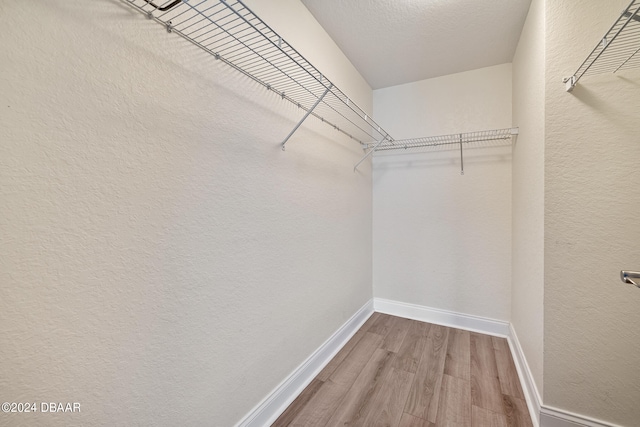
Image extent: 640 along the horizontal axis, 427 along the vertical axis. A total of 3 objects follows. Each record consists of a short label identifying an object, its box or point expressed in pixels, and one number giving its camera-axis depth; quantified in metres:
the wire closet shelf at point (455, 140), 2.06
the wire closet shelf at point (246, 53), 0.82
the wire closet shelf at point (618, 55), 1.04
